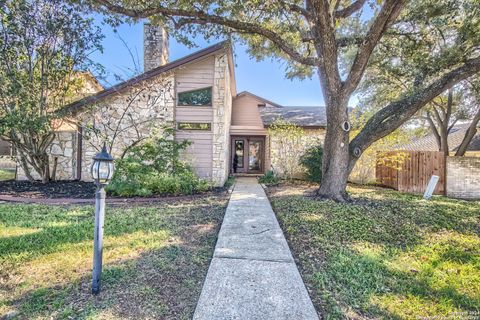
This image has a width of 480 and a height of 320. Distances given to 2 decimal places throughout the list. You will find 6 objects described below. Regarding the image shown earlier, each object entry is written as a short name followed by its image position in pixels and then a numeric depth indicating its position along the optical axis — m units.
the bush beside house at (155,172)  7.32
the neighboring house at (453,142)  17.25
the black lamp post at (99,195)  2.57
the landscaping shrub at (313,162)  10.64
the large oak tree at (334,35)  6.22
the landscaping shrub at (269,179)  11.10
